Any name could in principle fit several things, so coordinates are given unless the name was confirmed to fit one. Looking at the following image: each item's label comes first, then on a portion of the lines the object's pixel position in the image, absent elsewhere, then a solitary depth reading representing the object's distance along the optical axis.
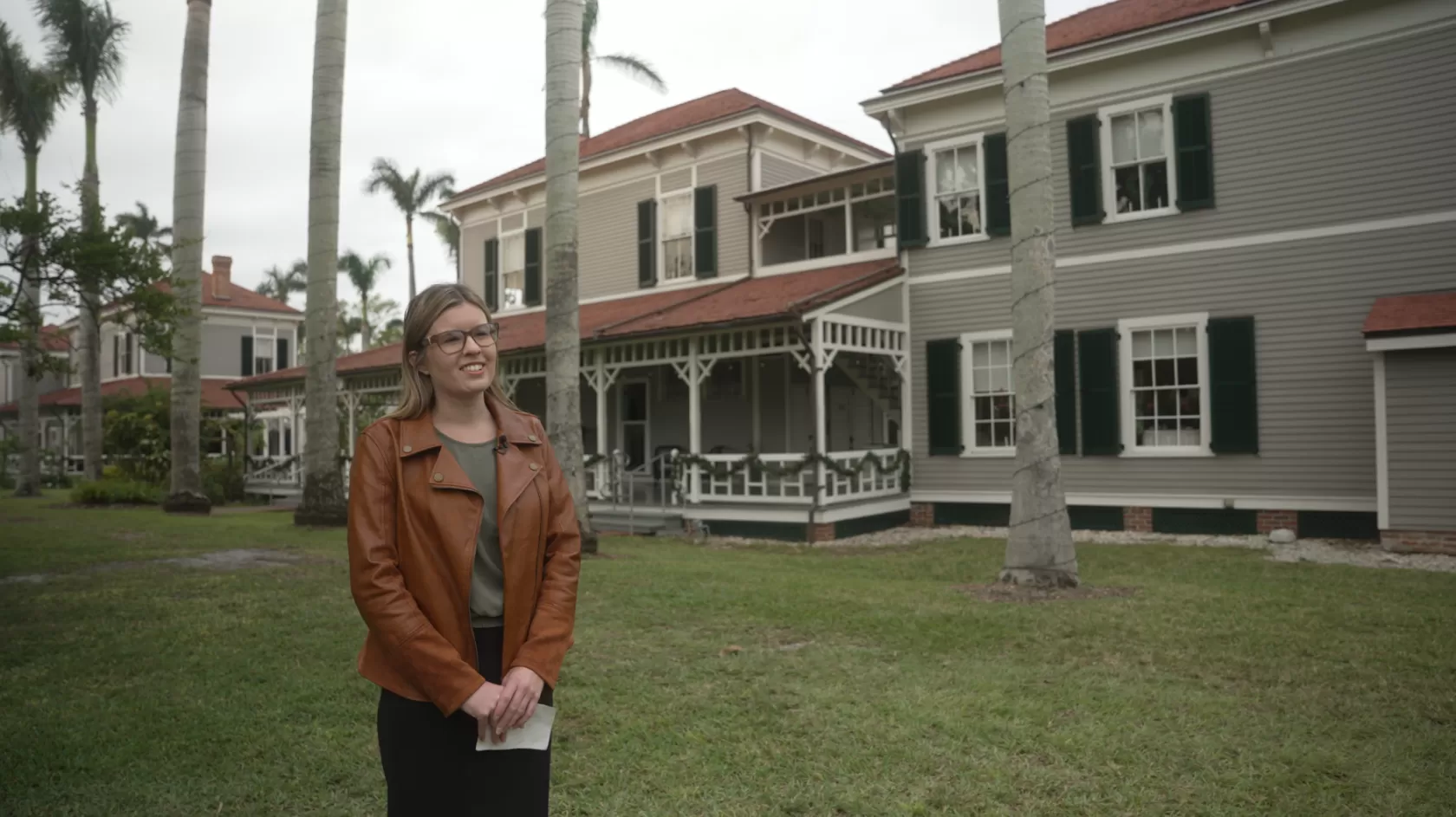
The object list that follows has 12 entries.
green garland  14.66
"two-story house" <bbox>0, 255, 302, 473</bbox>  35.22
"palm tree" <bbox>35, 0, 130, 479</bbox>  24.03
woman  2.30
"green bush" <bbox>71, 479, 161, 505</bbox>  20.60
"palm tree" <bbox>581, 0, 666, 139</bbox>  30.25
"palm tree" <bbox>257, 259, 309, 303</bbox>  63.81
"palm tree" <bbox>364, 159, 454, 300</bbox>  42.94
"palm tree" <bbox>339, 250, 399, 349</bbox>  49.41
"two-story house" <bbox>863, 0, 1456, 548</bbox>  12.35
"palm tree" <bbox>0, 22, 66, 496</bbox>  24.19
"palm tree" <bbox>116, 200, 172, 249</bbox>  51.22
